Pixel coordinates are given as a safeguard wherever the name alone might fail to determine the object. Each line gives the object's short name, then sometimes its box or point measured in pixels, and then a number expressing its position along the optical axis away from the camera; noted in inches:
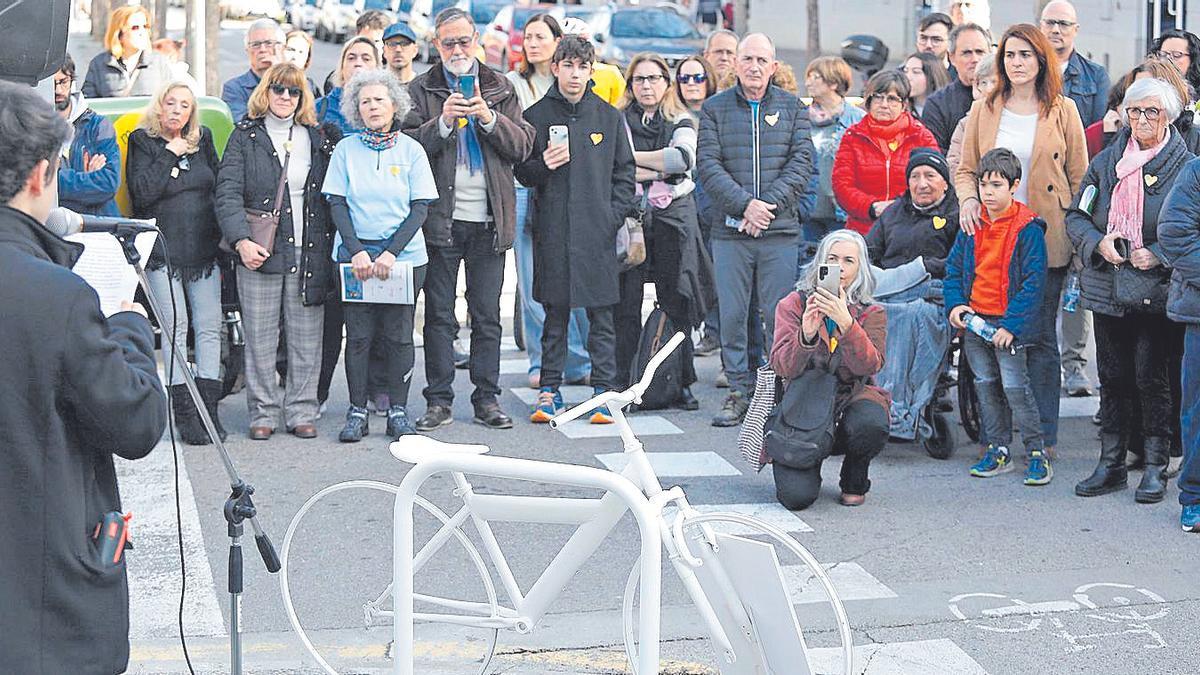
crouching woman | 299.9
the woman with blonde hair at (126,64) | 468.1
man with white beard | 355.9
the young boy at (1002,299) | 320.2
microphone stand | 174.4
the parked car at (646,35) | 1305.4
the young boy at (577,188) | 367.9
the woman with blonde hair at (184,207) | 341.4
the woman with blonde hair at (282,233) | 344.5
